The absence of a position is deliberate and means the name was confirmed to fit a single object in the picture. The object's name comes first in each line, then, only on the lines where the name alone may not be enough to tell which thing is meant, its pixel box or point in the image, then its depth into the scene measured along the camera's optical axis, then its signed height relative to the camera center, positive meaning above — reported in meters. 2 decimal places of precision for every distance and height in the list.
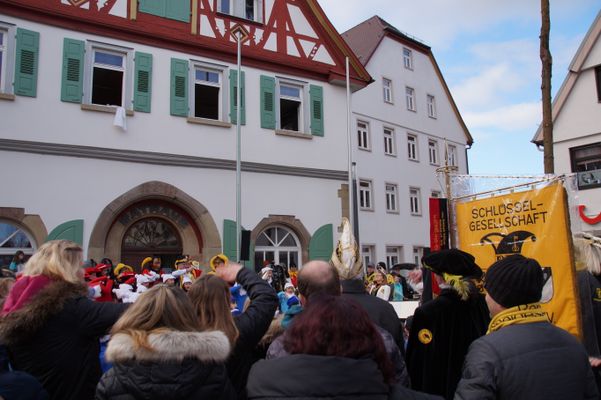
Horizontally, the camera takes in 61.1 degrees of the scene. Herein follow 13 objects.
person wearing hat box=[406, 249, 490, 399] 3.03 -0.45
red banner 4.90 +0.29
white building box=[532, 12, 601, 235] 16.39 +4.50
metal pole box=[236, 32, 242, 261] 12.71 +2.07
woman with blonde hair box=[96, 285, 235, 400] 1.97 -0.39
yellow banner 3.93 +0.16
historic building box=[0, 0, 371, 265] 11.59 +3.46
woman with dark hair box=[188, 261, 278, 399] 2.51 -0.27
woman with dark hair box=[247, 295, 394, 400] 1.62 -0.34
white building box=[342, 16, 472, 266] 21.47 +5.53
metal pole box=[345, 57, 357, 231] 15.16 +3.12
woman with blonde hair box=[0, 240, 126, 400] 2.62 -0.34
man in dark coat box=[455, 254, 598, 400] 2.05 -0.41
